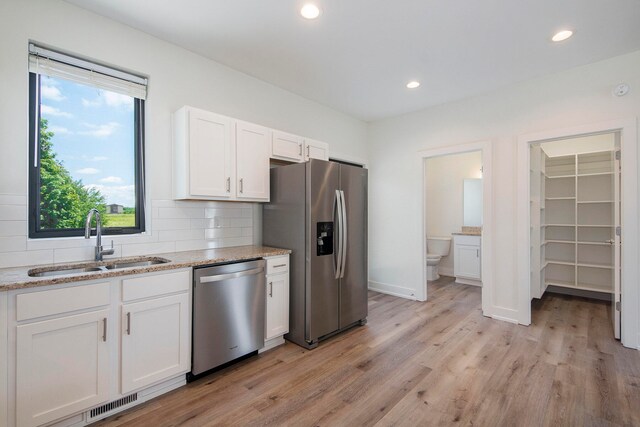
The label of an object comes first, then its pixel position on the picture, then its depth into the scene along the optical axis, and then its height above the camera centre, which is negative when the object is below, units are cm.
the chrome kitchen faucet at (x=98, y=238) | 220 -17
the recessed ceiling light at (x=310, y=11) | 220 +153
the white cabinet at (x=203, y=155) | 253 +52
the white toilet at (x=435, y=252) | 541 -74
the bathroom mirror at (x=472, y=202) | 546 +22
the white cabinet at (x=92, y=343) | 156 -77
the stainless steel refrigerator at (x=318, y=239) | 286 -26
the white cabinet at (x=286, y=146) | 314 +74
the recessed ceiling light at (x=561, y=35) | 250 +152
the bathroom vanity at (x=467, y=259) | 512 -78
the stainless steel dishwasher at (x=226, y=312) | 223 -79
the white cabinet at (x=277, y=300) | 275 -82
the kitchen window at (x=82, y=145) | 213 +55
